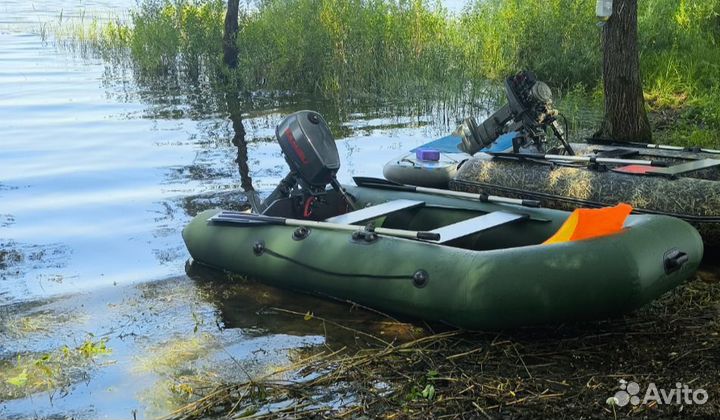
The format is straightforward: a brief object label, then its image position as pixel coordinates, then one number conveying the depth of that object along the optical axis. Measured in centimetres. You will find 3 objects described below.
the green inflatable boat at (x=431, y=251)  388
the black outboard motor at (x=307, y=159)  513
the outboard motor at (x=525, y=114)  598
